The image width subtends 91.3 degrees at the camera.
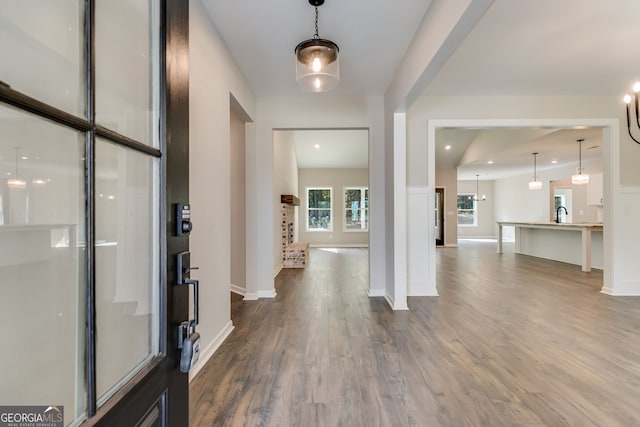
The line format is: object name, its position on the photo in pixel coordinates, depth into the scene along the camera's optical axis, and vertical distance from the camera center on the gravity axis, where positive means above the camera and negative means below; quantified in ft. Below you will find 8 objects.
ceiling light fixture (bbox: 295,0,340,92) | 7.64 +3.80
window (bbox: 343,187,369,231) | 34.81 +0.62
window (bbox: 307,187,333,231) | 34.71 +0.74
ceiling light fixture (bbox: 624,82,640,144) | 10.11 +4.05
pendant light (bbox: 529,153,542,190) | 31.01 +2.78
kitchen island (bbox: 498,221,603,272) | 19.45 -2.07
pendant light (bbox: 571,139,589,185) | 24.29 +2.71
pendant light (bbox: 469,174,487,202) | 44.92 +2.38
